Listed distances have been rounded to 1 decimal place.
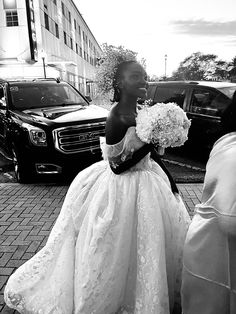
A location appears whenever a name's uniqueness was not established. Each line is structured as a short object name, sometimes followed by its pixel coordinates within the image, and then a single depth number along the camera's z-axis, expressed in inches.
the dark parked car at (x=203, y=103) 250.5
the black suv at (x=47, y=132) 221.6
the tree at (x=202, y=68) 2573.8
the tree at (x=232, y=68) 2193.3
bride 88.7
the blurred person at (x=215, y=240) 47.7
